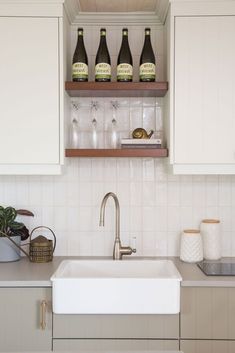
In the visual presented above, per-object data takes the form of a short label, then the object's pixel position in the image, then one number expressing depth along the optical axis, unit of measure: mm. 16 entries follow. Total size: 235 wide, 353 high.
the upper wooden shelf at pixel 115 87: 2348
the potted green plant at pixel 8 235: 2434
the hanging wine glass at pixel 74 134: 2596
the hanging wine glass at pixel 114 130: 2619
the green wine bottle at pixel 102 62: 2406
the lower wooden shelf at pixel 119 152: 2359
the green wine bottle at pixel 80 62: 2396
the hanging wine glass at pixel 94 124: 2596
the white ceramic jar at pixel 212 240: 2525
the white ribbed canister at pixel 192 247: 2471
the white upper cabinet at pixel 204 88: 2289
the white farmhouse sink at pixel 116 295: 2053
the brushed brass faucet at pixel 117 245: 2477
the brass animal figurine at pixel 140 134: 2471
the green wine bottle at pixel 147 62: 2396
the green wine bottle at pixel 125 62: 2404
